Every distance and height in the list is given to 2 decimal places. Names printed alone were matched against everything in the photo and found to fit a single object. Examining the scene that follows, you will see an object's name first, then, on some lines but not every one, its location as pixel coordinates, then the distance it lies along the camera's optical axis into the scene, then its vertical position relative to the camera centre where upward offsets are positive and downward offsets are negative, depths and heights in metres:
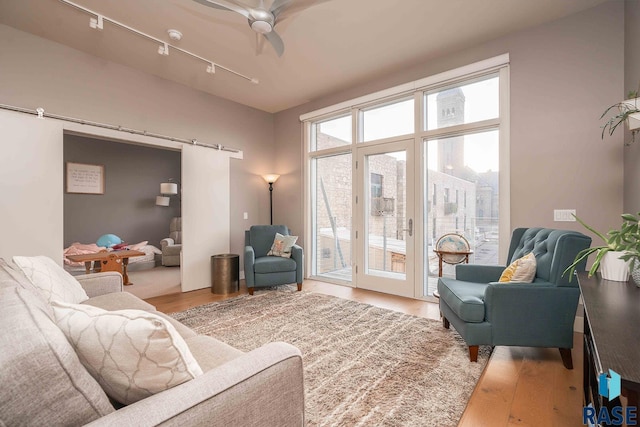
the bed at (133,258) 5.13 -0.87
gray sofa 0.60 -0.46
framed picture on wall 5.80 +0.73
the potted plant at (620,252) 1.42 -0.21
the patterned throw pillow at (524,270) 2.19 -0.43
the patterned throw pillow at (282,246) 4.34 -0.48
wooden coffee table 4.31 -0.68
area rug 1.69 -1.11
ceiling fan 2.13 +1.49
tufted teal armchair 2.06 -0.69
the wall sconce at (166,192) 6.45 +0.47
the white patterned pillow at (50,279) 1.74 -0.40
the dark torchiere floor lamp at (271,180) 5.26 +0.60
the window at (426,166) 3.36 +0.61
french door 3.88 -0.07
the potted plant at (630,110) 1.98 +0.71
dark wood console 0.74 -0.39
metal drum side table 4.11 -0.86
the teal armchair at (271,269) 3.99 -0.76
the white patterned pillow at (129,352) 0.76 -0.36
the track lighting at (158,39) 2.67 +1.85
